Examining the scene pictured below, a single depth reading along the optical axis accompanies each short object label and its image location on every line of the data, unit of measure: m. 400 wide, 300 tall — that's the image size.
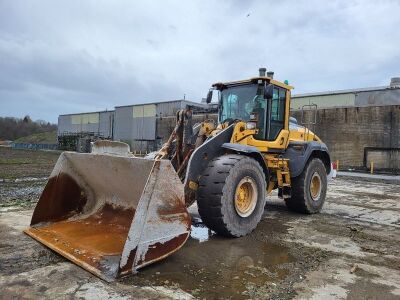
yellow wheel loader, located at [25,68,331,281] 4.20
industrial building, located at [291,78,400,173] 22.98
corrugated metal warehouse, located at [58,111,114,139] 49.00
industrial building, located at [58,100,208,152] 39.09
